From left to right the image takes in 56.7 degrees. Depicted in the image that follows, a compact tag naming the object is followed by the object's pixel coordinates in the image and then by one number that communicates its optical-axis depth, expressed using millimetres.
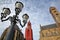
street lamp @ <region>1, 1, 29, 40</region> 1479
